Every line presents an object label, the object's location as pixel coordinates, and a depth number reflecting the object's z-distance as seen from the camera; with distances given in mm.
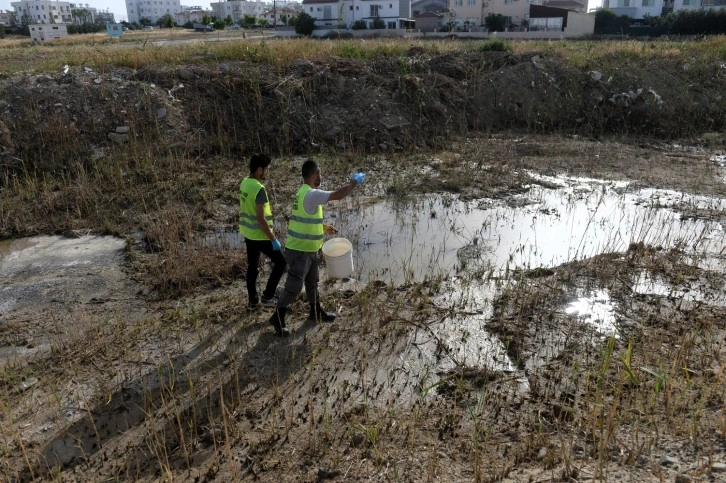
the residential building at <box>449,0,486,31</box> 51125
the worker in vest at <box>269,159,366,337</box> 4277
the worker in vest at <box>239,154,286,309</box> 4703
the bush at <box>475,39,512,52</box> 16375
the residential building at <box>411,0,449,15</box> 61781
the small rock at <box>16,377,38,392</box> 3986
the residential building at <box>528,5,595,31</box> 42312
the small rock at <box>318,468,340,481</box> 3182
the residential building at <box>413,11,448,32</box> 51594
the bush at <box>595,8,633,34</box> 43500
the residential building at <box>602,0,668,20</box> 55828
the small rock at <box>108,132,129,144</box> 10406
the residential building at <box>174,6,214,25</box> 102750
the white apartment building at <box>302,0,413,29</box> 56188
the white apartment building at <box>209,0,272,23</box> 117262
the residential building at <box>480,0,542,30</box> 49688
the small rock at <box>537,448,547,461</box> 3221
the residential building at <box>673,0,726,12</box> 53219
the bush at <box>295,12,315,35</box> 45812
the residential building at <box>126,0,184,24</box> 137125
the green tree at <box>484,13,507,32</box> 44406
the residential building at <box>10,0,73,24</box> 108750
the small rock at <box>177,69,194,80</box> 12344
